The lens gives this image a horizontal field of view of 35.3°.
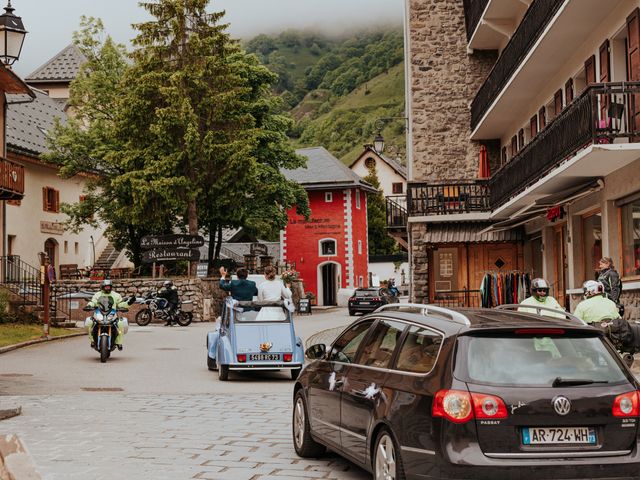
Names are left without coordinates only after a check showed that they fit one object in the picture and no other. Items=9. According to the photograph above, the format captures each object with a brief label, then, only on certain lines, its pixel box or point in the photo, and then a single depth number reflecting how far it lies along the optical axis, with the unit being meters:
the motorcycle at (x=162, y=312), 38.03
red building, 72.88
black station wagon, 6.35
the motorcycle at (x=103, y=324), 21.47
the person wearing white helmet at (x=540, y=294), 12.78
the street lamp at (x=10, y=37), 15.46
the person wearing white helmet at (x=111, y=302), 21.44
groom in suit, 18.86
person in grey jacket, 16.00
